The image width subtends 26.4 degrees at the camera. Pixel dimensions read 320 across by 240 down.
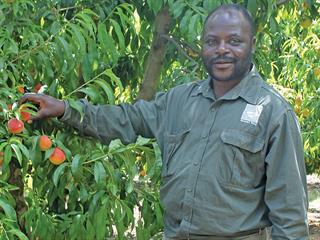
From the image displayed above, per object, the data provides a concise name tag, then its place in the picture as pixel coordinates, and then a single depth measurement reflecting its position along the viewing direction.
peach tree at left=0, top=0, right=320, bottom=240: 2.17
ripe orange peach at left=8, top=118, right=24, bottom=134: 2.06
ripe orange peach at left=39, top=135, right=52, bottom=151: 2.14
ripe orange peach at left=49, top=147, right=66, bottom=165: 2.15
